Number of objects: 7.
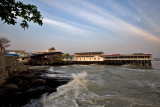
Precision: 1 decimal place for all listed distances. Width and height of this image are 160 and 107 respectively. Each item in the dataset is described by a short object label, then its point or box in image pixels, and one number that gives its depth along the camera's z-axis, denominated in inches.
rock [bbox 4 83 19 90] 322.4
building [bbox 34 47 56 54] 2865.4
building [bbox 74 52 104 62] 2000.7
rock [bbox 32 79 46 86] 399.5
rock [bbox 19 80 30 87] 371.5
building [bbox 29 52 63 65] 1722.4
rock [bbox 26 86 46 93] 315.1
